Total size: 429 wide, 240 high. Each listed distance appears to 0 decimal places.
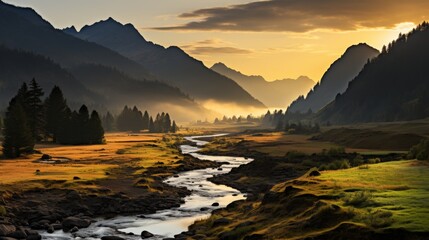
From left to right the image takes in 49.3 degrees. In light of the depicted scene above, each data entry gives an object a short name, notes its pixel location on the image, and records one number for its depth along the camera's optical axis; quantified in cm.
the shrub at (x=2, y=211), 5028
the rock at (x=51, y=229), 4760
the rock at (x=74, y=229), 4778
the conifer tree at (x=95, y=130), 15500
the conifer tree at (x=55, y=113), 14562
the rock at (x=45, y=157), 10034
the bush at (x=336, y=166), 6669
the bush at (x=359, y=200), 3618
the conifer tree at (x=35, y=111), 13262
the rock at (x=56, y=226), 4896
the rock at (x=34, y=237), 4395
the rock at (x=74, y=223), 4945
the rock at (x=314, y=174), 5478
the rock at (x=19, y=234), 4334
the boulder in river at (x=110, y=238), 4431
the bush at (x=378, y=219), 3044
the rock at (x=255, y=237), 3581
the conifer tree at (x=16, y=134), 10294
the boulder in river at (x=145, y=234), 4529
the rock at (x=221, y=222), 4578
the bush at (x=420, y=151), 6309
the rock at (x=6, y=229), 4334
